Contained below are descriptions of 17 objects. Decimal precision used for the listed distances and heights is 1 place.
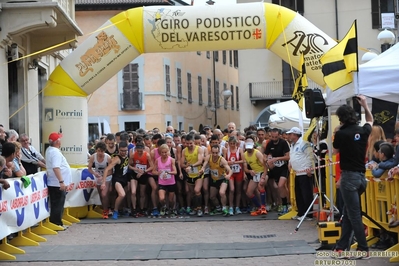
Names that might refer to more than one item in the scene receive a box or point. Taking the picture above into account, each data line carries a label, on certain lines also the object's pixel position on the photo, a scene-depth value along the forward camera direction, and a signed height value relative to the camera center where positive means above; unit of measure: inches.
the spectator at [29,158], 580.1 -8.2
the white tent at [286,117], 925.8 +28.6
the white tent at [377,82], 447.5 +32.8
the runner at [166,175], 658.8 -27.8
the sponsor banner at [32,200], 454.9 -37.2
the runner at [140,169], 666.8 -22.0
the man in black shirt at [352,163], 383.6 -13.3
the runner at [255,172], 655.8 -27.9
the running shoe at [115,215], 650.2 -60.8
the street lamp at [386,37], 656.4 +87.3
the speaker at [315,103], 457.1 +21.5
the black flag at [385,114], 496.4 +14.6
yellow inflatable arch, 604.4 +85.9
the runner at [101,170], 653.9 -21.2
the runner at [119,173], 651.5 -24.8
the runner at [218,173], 656.4 -27.7
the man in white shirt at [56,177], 558.6 -22.6
